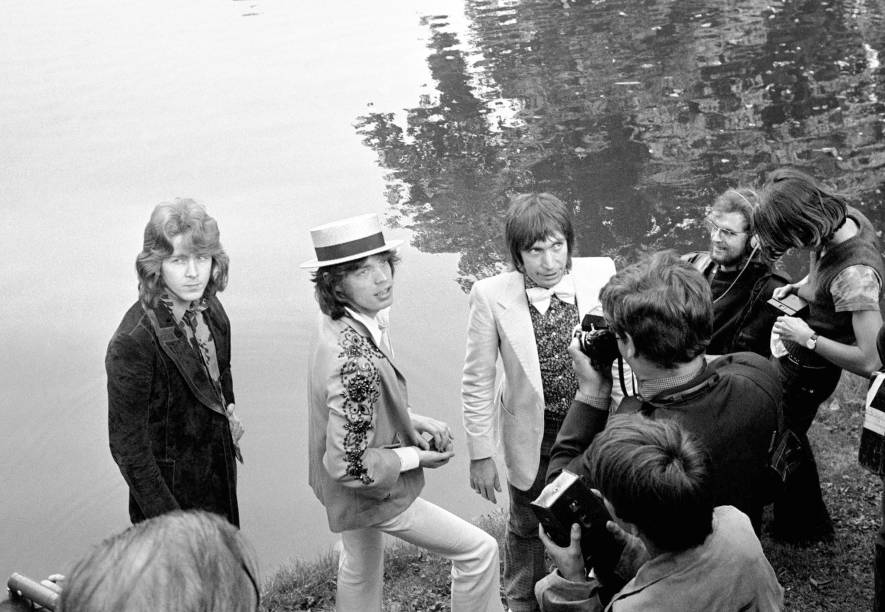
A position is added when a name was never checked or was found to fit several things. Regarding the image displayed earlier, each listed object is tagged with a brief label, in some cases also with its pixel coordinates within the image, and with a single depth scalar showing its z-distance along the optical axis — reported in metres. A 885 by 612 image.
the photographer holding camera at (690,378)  2.73
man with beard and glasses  4.27
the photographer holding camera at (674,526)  2.28
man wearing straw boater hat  3.32
